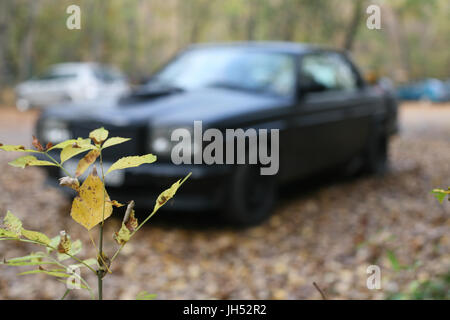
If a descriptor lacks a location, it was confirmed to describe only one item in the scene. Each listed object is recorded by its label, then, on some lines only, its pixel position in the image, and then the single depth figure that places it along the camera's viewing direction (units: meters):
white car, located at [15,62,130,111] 16.98
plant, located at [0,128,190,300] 0.83
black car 3.93
